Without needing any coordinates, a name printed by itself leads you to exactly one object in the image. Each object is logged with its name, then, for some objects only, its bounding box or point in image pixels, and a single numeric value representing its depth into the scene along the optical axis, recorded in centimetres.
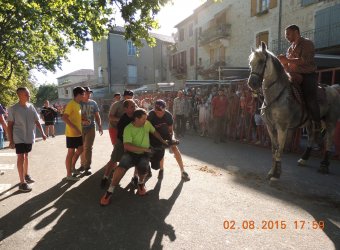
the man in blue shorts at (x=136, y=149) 466
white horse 535
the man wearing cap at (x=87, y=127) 658
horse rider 564
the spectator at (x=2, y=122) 663
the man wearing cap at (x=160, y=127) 552
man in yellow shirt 598
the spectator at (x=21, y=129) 545
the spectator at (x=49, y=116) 1476
